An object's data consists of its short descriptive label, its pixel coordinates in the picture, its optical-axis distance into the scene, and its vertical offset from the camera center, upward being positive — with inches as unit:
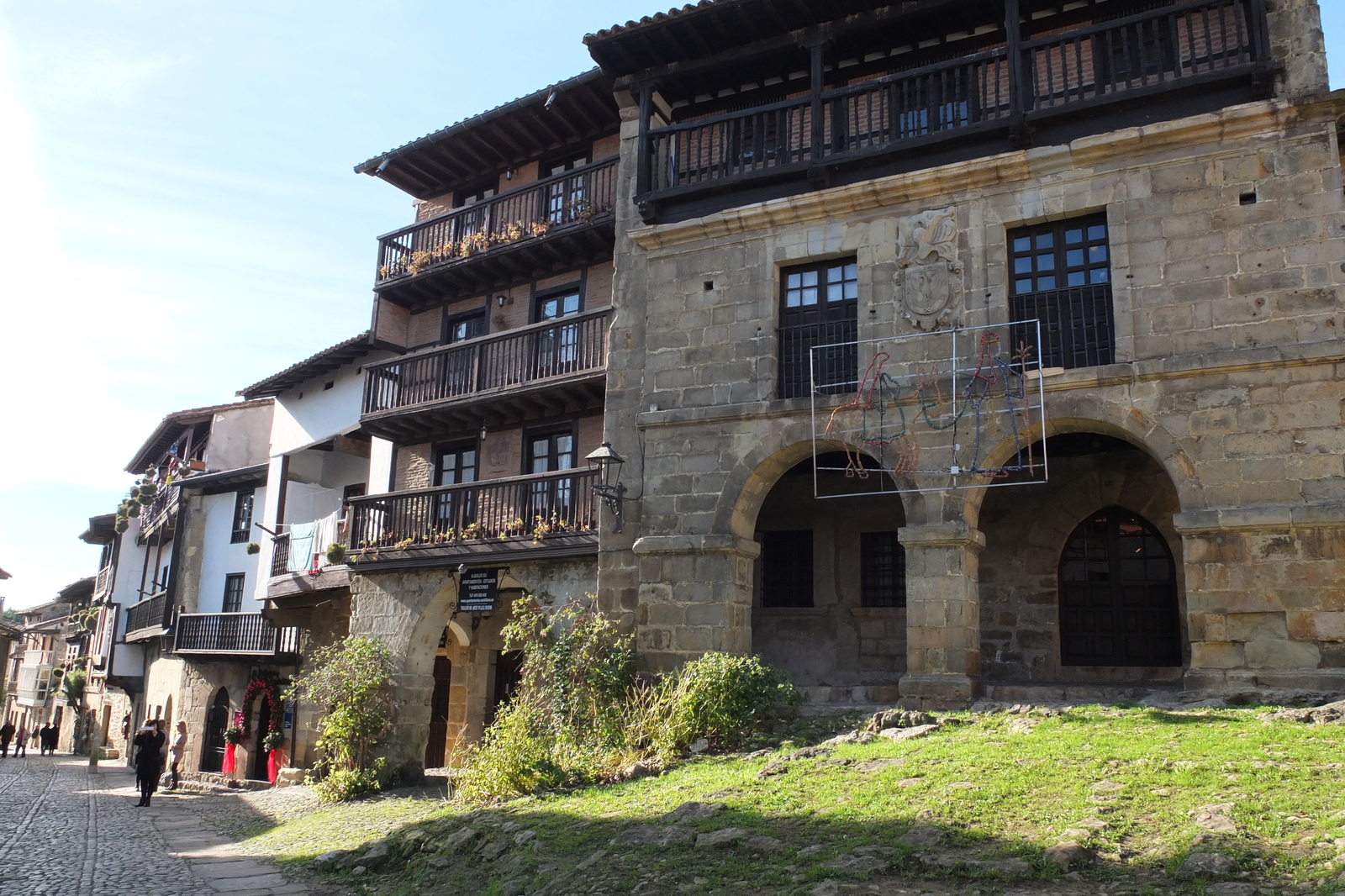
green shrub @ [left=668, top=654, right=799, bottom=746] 471.8 -1.3
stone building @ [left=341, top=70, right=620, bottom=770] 663.1 +185.8
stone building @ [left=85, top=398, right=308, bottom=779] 1008.9 +85.2
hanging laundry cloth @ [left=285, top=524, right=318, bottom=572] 829.8 +104.4
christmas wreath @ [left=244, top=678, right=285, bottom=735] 952.9 -9.2
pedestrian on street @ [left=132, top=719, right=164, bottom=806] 767.7 -55.7
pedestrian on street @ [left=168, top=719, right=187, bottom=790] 928.2 -57.1
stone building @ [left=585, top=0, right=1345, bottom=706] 452.4 +170.9
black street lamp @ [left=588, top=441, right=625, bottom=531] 570.6 +113.5
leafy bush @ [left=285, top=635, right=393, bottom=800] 639.8 -13.5
